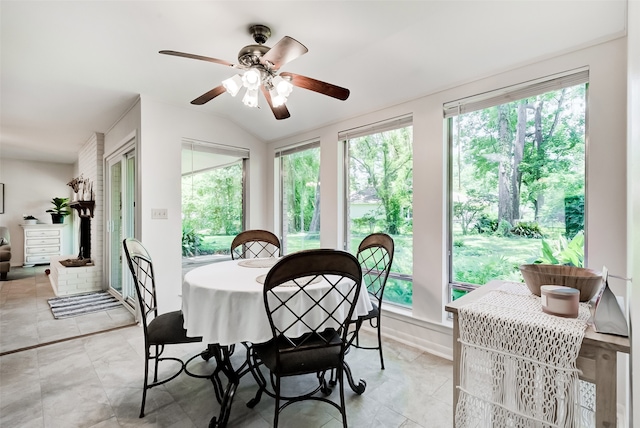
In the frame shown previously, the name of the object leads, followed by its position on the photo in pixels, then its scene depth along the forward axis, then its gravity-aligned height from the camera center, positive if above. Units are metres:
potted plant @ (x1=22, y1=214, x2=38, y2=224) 6.26 -0.10
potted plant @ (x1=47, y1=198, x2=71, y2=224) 6.47 +0.08
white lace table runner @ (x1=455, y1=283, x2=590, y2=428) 0.98 -0.56
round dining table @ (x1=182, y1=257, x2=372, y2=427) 1.46 -0.52
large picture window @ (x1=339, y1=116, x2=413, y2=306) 2.72 +0.23
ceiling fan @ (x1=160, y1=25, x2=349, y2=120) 1.59 +0.85
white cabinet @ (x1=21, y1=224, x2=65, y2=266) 6.27 -0.62
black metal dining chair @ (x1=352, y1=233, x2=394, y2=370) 2.19 -0.48
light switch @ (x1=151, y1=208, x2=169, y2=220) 3.03 +0.01
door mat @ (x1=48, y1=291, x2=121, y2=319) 3.42 -1.17
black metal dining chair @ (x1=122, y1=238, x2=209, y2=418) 1.65 -0.69
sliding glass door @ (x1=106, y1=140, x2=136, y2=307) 3.78 -0.01
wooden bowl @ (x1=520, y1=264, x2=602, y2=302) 1.21 -0.29
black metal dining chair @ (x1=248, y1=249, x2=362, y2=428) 1.28 -0.53
